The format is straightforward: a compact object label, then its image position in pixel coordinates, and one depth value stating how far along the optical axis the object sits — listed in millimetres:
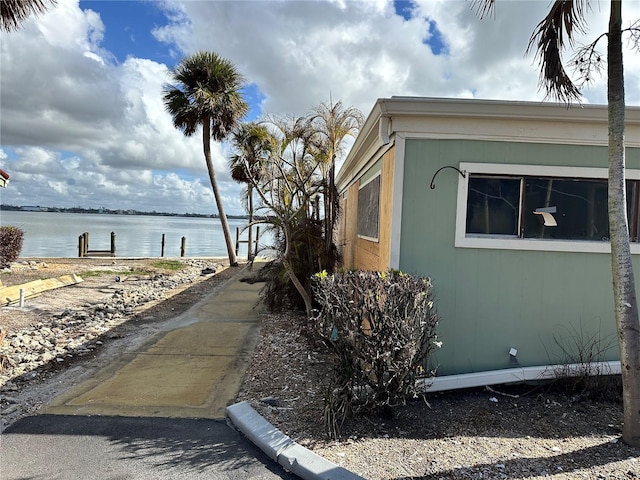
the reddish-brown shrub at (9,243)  13102
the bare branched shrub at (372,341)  3186
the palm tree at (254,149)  6578
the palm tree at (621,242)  3098
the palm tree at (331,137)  6742
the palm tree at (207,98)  16484
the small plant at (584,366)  4074
